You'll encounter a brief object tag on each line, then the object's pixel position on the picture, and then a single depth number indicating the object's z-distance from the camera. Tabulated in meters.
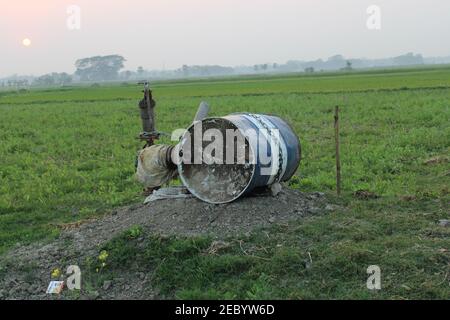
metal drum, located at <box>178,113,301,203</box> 6.11
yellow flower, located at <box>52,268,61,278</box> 5.43
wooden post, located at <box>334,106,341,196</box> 7.33
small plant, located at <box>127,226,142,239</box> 5.79
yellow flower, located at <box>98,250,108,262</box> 5.54
